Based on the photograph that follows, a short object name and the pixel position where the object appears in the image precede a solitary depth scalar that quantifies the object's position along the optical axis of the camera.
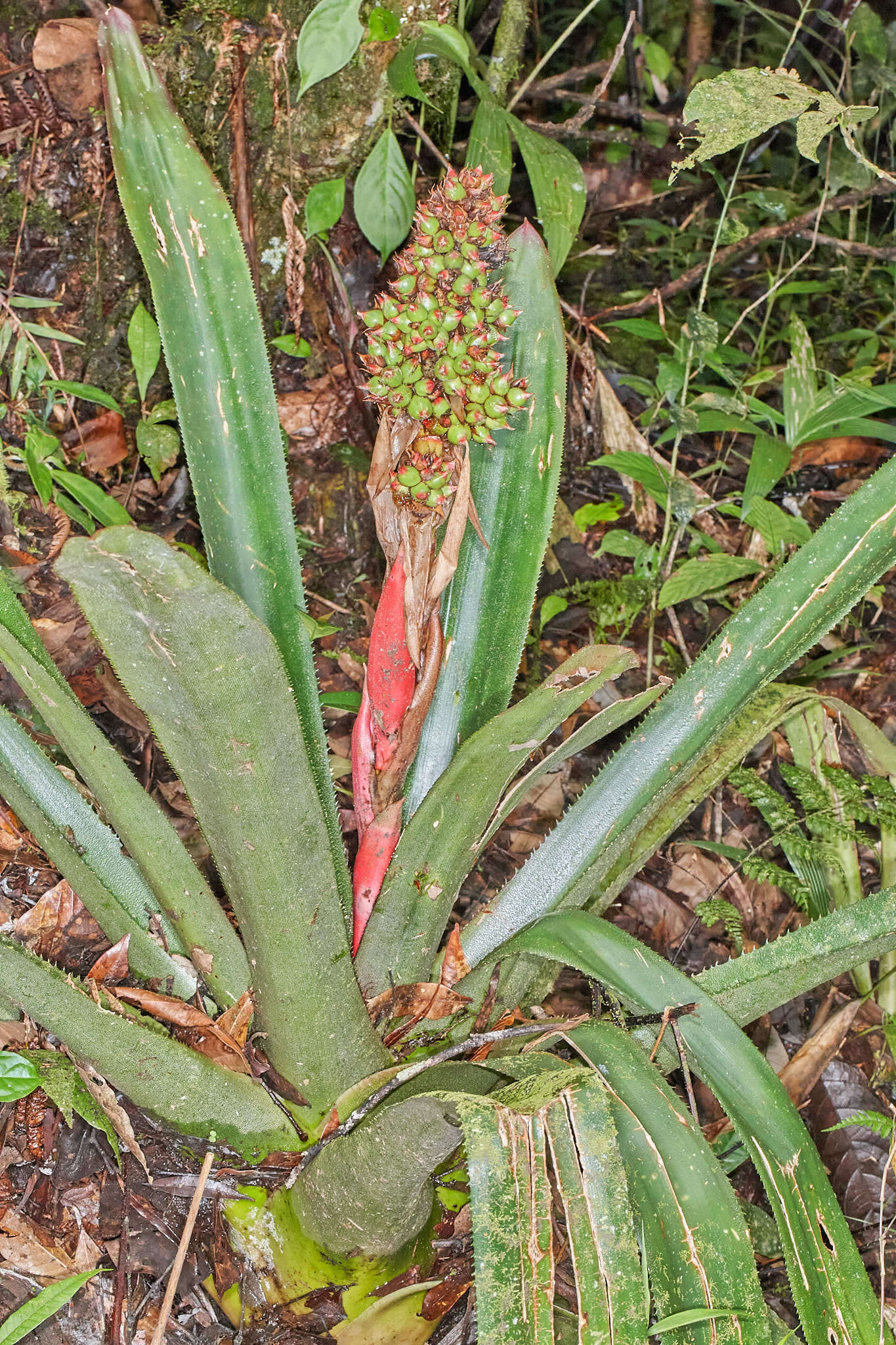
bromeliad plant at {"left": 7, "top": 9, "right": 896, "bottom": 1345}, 1.10
